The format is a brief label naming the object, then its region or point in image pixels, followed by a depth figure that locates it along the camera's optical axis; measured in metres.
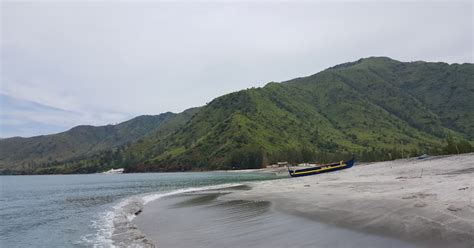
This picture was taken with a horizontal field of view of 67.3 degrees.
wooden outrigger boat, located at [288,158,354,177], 84.12
